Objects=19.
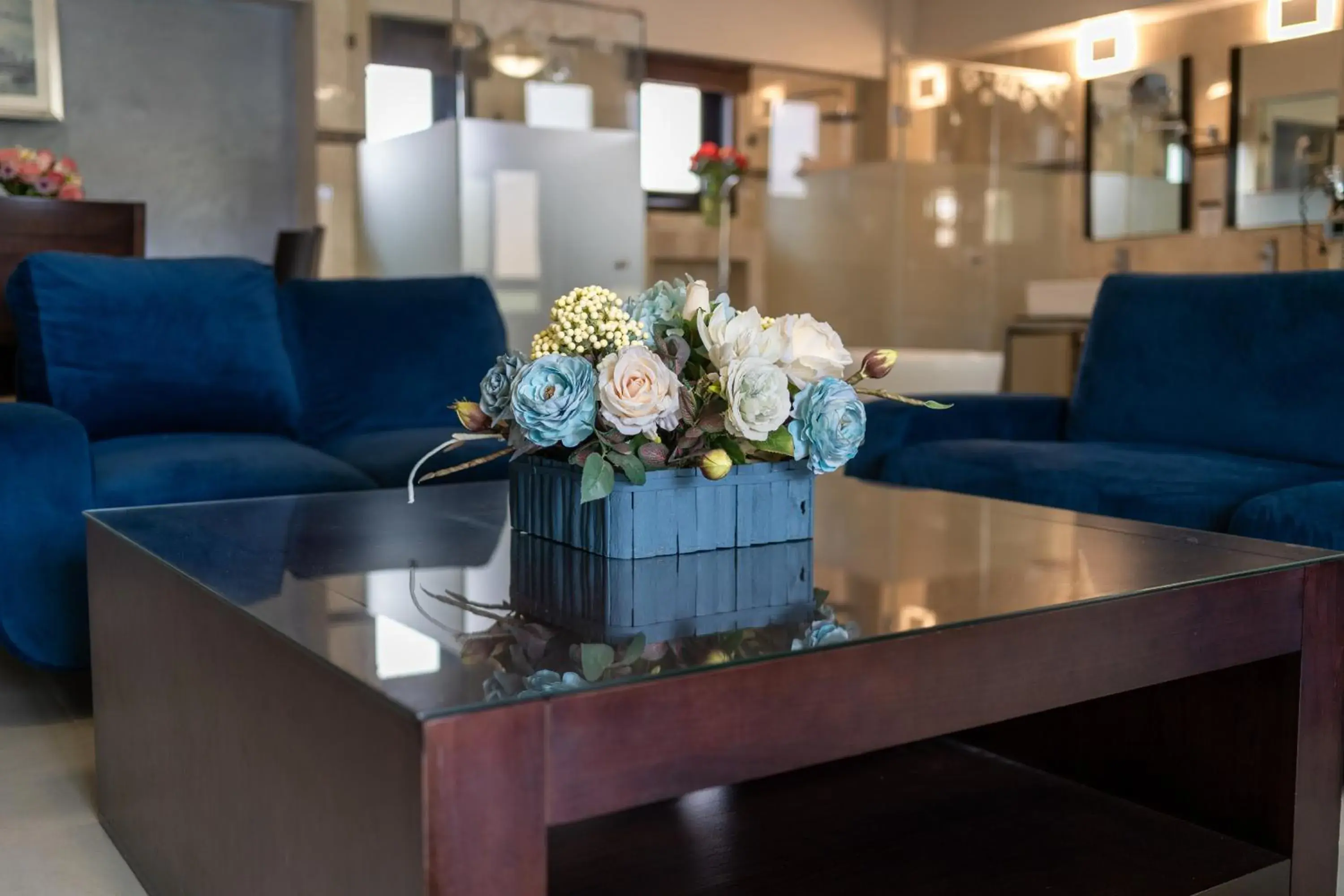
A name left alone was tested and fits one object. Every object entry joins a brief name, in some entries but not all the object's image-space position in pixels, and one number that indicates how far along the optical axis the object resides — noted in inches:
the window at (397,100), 211.5
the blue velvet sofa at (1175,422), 92.1
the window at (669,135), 291.7
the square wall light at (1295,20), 215.9
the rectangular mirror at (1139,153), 244.4
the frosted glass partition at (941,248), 268.8
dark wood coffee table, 35.1
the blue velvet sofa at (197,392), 82.3
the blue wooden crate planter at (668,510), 53.1
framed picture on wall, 217.3
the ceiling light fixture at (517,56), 209.2
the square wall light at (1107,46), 248.7
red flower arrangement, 260.2
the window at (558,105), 212.4
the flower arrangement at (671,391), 50.6
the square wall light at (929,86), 274.7
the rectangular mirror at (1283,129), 218.8
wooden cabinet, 141.7
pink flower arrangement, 152.7
